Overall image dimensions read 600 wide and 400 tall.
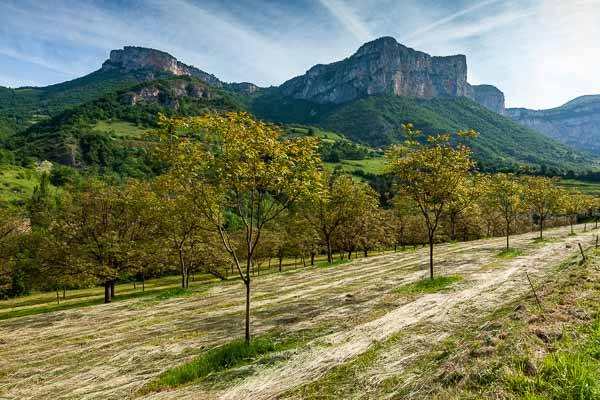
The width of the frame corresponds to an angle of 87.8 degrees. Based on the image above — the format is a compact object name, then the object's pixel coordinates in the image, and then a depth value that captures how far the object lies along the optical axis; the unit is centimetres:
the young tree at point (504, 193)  3991
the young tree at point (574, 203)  5811
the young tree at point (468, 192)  2300
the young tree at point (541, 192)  4812
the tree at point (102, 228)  3528
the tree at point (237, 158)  1156
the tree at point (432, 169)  2227
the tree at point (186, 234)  3327
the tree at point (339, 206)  4734
